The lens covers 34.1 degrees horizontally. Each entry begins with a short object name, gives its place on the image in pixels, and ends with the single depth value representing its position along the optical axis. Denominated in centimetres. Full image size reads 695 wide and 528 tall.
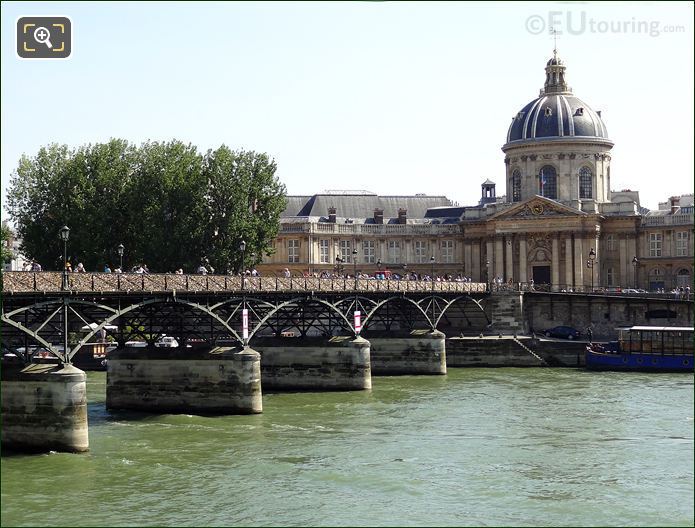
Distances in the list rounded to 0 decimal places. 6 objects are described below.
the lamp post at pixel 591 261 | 10545
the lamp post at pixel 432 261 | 11913
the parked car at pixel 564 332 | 8931
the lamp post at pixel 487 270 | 10926
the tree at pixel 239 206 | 8244
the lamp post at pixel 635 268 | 10944
